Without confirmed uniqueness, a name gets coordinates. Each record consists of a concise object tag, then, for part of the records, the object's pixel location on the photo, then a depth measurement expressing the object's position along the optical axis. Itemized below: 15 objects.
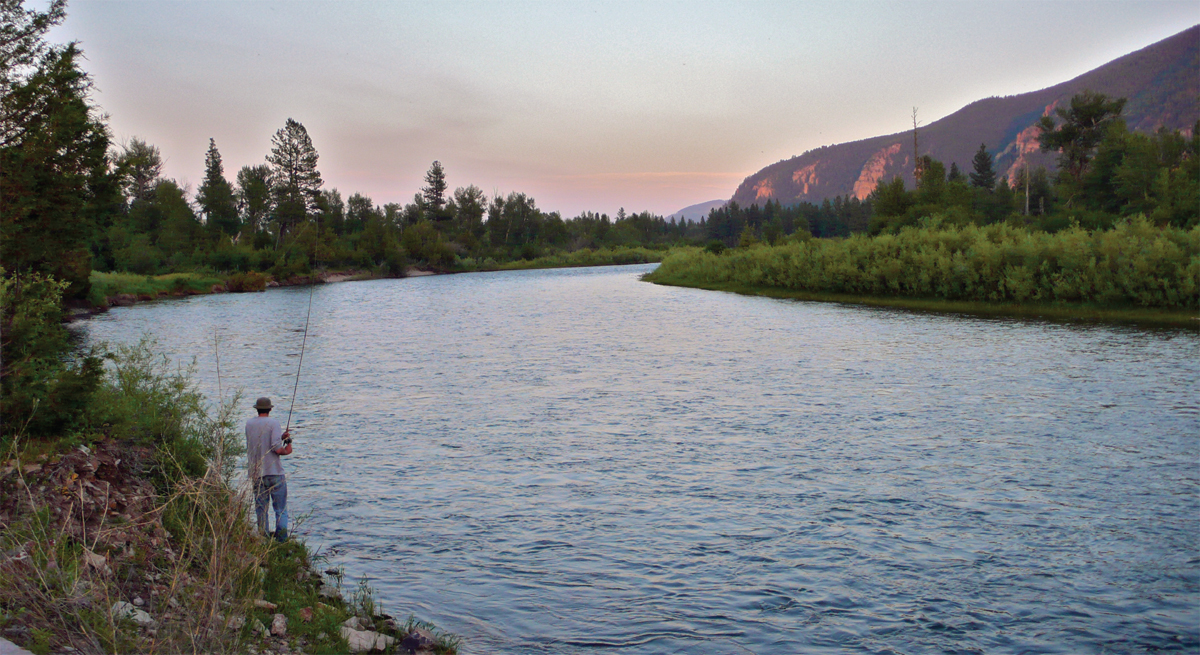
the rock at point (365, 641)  7.43
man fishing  10.09
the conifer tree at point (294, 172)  110.75
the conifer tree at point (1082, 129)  98.88
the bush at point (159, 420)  12.30
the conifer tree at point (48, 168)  13.85
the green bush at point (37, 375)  10.59
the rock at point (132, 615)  6.52
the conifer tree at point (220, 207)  116.12
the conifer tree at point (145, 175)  113.91
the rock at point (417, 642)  7.65
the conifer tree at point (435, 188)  169.00
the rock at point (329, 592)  8.94
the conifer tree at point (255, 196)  116.06
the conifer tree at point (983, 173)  136.38
